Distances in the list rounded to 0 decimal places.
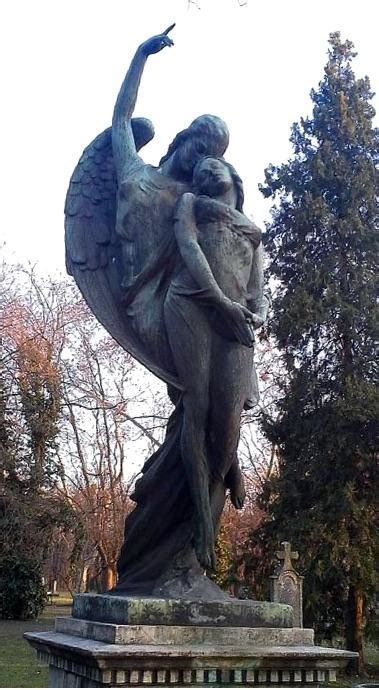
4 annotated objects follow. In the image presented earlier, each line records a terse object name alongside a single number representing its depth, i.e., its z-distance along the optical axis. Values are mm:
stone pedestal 3941
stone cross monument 19062
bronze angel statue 4789
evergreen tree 20094
